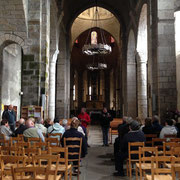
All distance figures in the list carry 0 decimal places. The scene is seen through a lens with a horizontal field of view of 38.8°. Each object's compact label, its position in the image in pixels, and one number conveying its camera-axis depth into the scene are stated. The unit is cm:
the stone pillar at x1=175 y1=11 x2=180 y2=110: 1215
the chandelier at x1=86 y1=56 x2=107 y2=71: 2178
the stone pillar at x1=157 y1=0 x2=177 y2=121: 1022
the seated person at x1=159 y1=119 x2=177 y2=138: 598
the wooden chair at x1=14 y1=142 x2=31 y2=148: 465
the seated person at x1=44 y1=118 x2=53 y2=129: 759
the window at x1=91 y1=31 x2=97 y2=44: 3105
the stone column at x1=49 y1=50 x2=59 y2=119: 1698
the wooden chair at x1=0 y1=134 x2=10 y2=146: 519
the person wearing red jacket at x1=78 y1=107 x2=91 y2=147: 931
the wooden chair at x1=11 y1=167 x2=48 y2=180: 262
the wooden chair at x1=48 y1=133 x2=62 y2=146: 597
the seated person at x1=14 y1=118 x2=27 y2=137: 636
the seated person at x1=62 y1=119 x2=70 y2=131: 716
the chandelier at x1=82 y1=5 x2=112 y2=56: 1611
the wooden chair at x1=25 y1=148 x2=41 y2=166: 402
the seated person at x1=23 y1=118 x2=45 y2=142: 561
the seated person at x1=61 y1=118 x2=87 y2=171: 524
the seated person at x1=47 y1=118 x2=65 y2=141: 635
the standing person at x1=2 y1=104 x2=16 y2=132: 984
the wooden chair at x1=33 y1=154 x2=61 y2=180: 322
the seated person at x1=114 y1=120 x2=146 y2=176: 509
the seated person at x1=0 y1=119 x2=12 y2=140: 642
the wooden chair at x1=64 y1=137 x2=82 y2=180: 501
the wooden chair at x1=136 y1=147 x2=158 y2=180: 399
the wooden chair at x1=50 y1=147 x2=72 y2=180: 384
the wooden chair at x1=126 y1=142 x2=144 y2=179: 466
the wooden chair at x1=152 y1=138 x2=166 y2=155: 523
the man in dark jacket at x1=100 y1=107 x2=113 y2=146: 904
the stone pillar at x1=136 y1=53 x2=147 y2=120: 1634
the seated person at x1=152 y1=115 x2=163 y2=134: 684
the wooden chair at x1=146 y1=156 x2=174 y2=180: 307
